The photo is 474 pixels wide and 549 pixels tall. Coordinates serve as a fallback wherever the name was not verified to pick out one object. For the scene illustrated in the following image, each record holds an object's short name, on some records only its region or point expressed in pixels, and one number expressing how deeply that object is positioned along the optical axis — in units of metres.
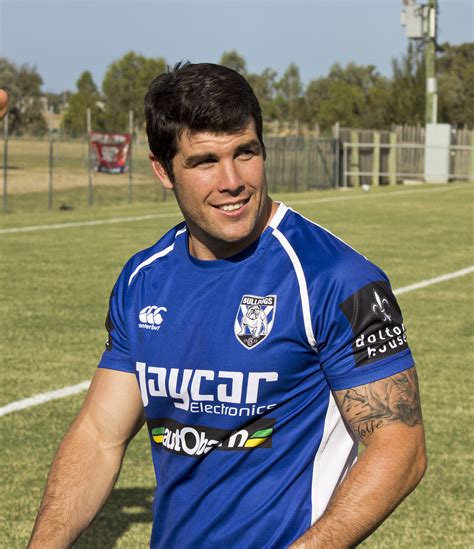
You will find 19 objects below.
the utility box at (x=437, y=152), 47.78
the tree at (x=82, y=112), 99.08
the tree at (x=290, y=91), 124.87
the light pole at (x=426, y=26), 52.31
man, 3.23
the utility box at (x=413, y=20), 53.31
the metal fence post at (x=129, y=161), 33.59
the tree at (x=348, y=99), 102.75
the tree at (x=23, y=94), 93.94
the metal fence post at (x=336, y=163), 44.44
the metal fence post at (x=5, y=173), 26.81
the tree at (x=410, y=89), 57.09
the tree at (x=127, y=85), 102.19
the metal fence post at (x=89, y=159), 32.18
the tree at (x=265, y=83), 130.88
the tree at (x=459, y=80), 111.38
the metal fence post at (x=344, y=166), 44.97
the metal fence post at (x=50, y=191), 29.71
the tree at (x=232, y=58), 127.90
